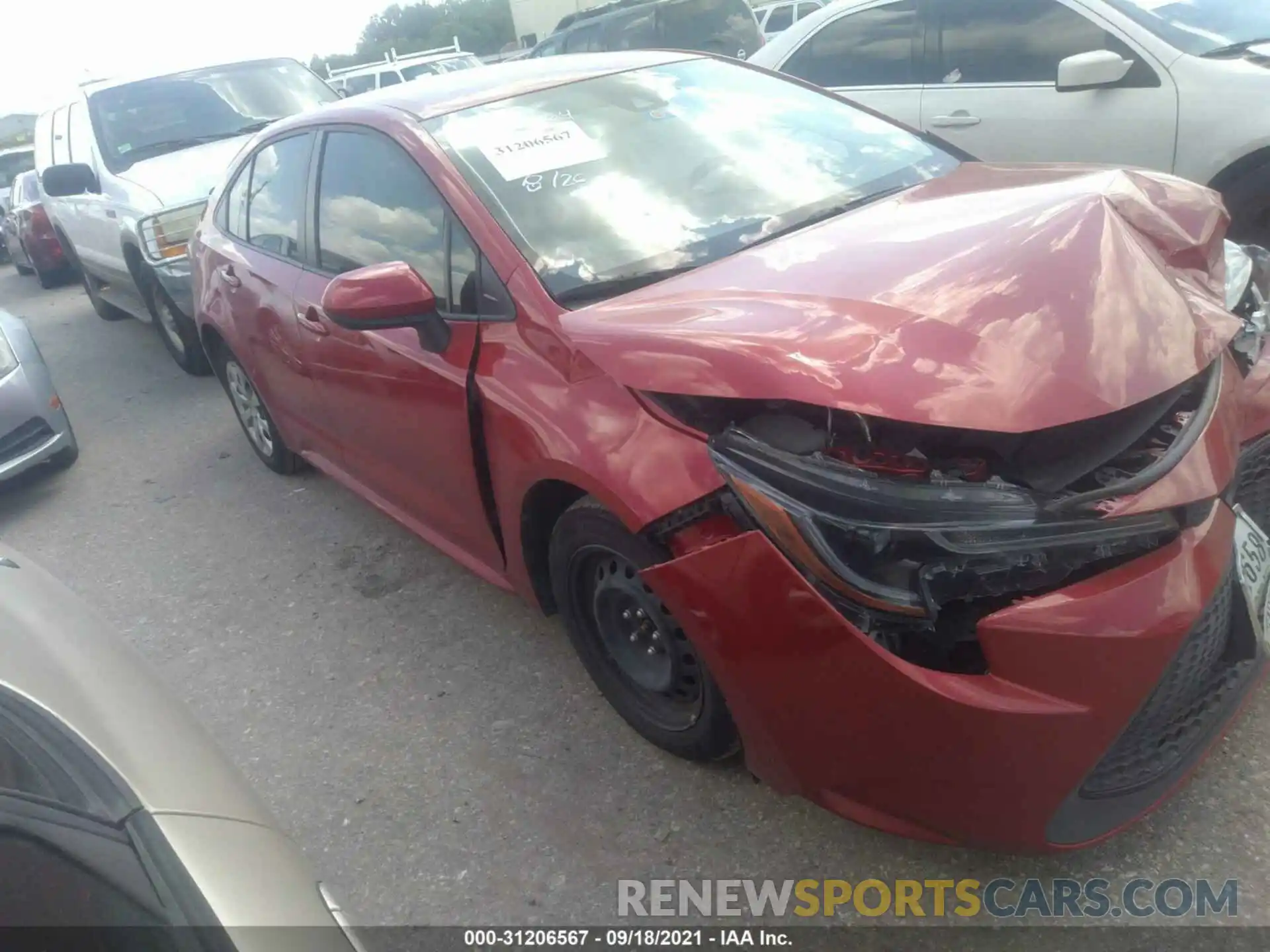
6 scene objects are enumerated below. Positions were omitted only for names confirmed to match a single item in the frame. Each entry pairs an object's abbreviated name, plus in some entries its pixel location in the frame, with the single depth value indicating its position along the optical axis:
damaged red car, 1.86
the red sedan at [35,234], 10.85
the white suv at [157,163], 6.48
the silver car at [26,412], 5.30
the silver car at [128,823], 1.35
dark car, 12.95
